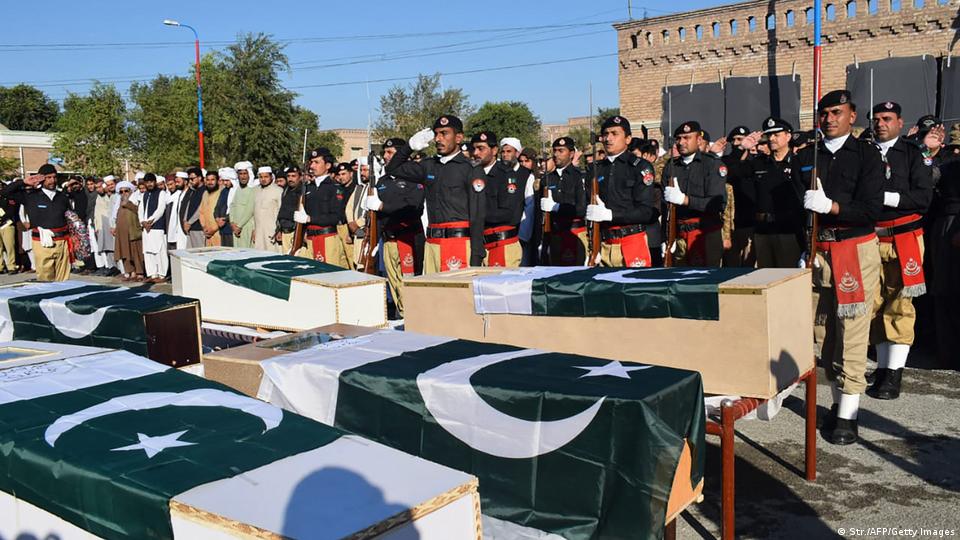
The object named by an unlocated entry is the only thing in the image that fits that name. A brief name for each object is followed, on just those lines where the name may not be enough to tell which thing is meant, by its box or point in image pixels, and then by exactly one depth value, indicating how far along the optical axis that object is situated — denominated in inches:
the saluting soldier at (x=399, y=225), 329.1
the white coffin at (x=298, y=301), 228.8
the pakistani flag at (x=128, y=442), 79.4
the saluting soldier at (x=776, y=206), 272.7
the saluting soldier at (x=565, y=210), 350.6
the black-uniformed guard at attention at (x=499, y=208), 315.3
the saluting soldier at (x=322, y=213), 377.4
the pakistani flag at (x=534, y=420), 103.4
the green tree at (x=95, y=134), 1574.8
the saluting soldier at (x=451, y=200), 279.9
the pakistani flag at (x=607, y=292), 144.8
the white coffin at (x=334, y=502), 70.6
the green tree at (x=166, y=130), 1788.5
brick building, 1127.0
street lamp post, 1132.0
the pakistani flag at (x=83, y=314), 171.8
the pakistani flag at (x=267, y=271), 242.1
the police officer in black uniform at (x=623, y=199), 250.4
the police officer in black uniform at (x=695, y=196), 277.4
